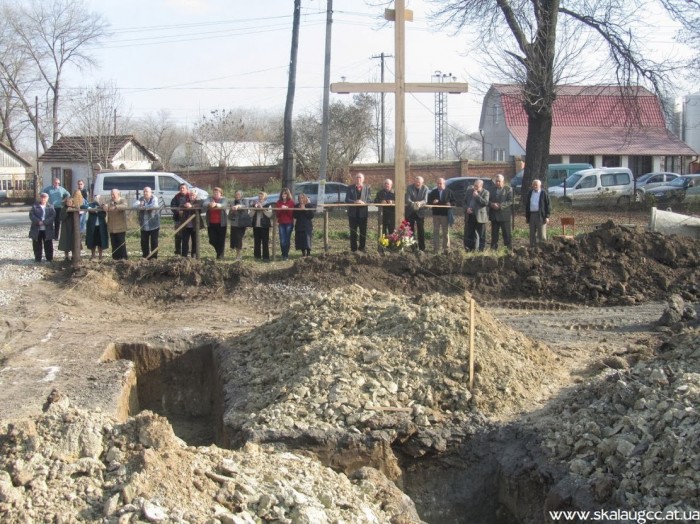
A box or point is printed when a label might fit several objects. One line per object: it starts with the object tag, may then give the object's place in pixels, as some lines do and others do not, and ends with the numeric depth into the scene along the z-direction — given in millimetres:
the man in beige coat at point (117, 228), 16844
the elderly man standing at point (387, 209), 17425
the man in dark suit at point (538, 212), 16969
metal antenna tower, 66875
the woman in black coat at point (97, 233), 17109
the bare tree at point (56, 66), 57844
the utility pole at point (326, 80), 27583
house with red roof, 45562
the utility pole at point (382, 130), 48634
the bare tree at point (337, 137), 38312
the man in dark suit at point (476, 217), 16859
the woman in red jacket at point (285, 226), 17175
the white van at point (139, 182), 28219
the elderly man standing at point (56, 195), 18859
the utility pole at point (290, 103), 26500
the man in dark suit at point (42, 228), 16828
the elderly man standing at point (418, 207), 17188
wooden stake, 8812
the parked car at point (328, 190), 28967
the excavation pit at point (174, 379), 11094
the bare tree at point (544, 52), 23344
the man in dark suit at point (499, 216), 16953
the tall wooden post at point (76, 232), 16406
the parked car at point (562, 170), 36969
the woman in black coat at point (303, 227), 17141
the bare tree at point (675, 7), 23062
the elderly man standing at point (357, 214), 17422
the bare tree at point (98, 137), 43500
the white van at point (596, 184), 29578
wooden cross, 15086
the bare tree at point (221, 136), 49844
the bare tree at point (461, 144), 88156
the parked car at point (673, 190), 26297
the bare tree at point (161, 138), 60344
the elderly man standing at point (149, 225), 17000
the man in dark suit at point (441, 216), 17094
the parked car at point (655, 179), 35250
